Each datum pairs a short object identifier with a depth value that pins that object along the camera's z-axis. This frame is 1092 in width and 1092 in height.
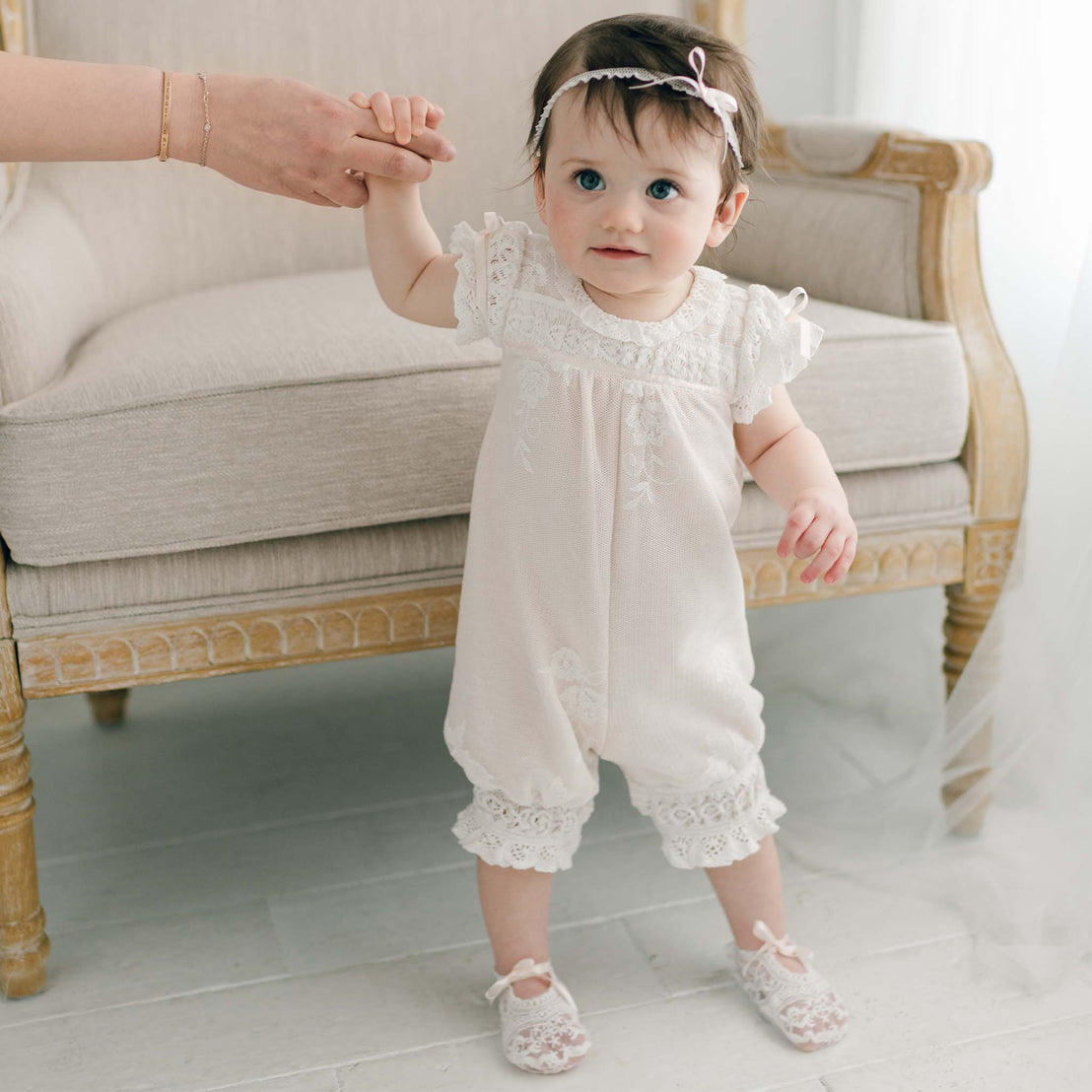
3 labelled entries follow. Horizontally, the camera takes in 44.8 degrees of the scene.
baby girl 0.90
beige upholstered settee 1.07
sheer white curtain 1.24
